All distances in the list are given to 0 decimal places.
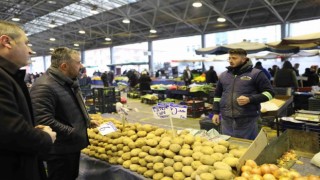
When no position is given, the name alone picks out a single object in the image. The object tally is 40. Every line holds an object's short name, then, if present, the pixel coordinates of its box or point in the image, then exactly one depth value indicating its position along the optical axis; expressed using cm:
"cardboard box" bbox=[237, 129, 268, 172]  187
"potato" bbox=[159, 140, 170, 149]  221
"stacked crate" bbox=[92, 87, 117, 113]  670
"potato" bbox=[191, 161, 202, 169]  191
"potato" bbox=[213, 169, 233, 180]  171
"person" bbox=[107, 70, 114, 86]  1877
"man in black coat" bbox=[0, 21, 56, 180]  126
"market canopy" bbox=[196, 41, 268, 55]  708
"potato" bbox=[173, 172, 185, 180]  189
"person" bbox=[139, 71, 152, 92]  1227
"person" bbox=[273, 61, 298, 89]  663
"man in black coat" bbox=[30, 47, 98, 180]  200
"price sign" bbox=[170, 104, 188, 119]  260
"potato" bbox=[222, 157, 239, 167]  187
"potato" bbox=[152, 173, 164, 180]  202
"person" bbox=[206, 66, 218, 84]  1090
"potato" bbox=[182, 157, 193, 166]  198
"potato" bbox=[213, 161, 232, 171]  180
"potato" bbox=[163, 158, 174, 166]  207
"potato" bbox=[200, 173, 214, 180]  171
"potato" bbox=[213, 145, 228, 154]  208
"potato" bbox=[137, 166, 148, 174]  219
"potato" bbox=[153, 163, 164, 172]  207
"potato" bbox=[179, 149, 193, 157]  207
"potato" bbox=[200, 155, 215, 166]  190
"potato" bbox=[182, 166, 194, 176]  189
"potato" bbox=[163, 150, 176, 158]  212
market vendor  292
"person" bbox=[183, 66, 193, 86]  1331
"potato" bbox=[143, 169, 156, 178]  212
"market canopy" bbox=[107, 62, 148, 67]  2177
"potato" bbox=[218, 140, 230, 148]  219
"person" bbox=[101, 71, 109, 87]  1656
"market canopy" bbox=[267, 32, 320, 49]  486
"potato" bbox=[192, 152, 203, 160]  201
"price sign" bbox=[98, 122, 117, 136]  263
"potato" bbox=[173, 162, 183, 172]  198
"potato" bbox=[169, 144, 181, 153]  214
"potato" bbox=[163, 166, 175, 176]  199
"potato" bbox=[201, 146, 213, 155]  205
